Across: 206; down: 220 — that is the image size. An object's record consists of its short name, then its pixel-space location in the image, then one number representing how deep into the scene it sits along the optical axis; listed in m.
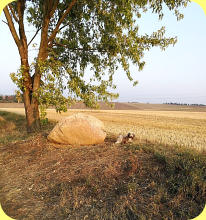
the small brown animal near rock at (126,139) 7.23
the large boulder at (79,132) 7.44
